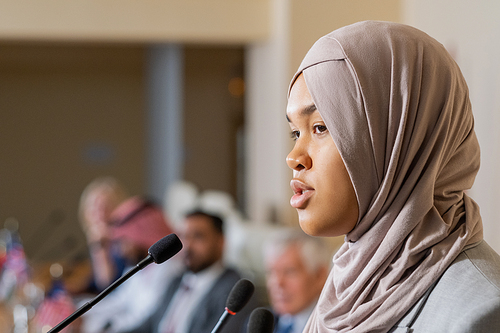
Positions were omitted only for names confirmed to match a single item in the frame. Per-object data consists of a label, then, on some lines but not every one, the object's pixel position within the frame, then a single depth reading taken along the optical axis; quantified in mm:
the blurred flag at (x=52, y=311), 5179
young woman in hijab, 1472
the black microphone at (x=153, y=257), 1587
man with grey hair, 4496
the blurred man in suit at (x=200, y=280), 5535
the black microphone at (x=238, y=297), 1730
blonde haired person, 8258
